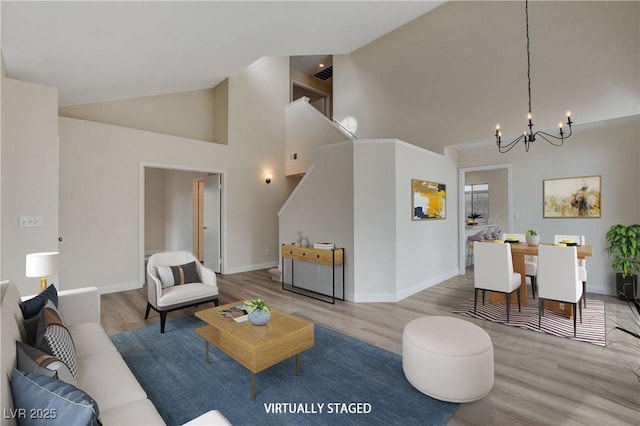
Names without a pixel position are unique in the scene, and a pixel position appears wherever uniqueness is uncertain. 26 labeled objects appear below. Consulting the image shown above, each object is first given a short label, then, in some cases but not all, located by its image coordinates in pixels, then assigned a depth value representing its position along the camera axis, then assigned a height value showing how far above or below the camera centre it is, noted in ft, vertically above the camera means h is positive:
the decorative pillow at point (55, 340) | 4.98 -2.18
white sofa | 4.15 -2.96
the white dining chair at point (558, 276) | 10.47 -2.30
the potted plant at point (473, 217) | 25.54 -0.43
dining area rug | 10.30 -4.18
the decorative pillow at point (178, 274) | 11.60 -2.41
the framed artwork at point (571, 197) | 15.34 +0.78
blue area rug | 6.38 -4.26
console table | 14.19 -2.21
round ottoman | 6.56 -3.37
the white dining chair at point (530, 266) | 14.55 -2.63
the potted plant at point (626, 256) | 13.70 -2.04
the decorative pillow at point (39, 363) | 4.09 -2.09
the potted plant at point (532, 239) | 13.58 -1.23
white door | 20.66 -0.62
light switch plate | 10.12 -0.25
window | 25.85 +1.05
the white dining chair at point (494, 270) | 11.75 -2.32
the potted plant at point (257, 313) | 7.71 -2.59
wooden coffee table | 6.75 -3.01
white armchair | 10.59 -2.80
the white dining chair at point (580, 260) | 12.27 -2.15
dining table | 11.88 -2.59
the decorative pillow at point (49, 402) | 3.25 -2.12
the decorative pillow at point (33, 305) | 6.12 -1.89
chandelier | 15.37 +4.03
